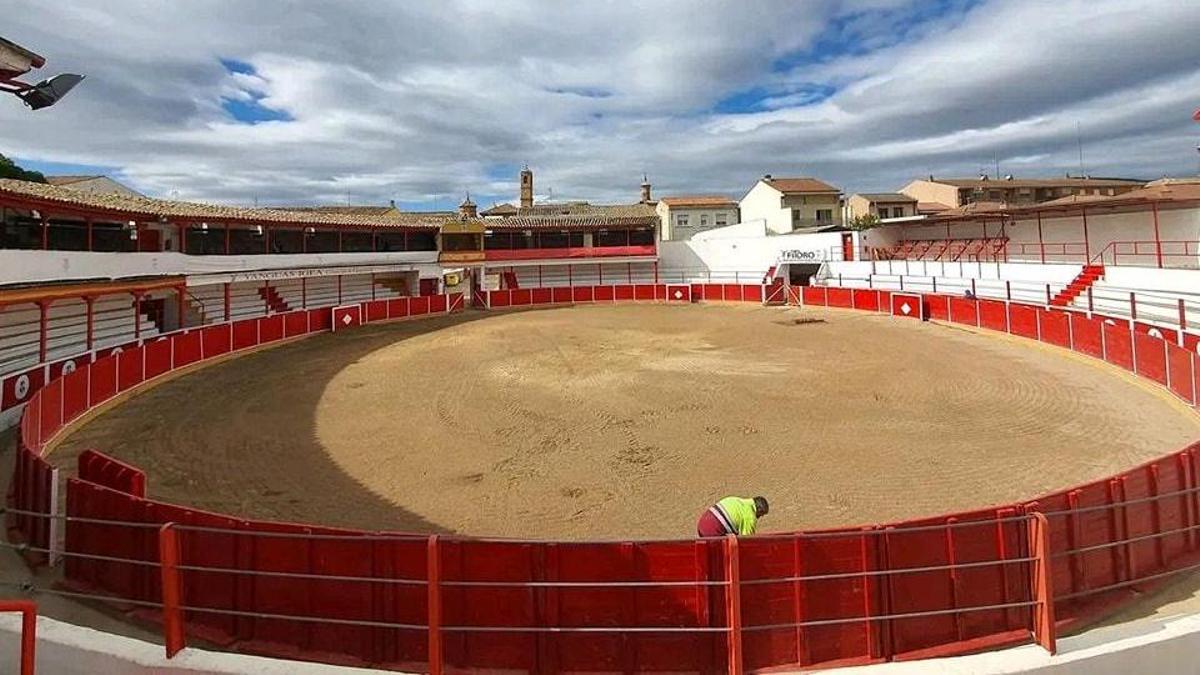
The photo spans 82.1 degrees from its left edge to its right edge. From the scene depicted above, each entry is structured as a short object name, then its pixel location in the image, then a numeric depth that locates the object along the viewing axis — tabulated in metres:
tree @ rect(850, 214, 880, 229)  67.60
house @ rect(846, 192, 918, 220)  75.25
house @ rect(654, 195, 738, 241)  65.50
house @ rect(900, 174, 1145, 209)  75.00
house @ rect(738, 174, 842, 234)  64.44
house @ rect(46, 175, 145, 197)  48.56
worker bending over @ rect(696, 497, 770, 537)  6.46
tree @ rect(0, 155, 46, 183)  36.11
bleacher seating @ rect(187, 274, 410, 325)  30.90
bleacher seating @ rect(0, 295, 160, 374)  18.98
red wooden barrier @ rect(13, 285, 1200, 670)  5.52
